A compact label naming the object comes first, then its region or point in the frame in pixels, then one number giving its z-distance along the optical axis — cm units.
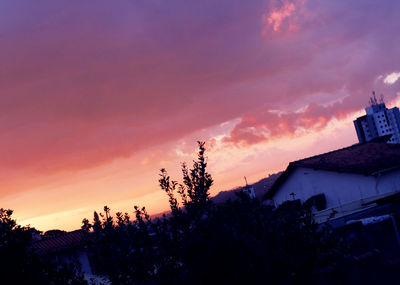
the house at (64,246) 2716
